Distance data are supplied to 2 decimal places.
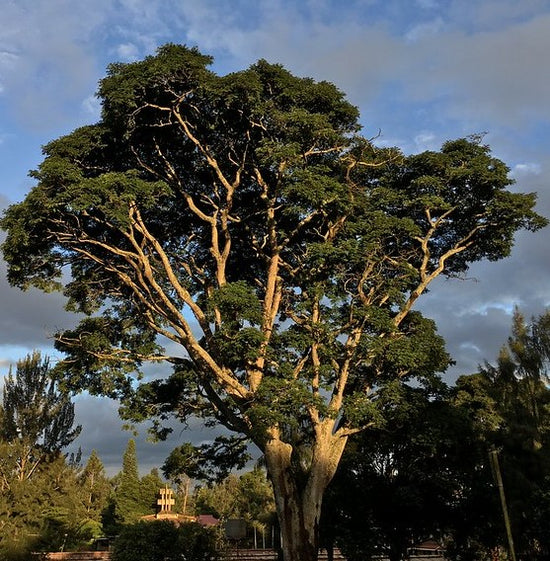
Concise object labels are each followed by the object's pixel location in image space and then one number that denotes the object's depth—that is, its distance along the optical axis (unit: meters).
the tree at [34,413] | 40.66
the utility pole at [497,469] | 12.33
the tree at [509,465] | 21.86
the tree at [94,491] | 58.70
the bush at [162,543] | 22.08
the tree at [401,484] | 21.64
